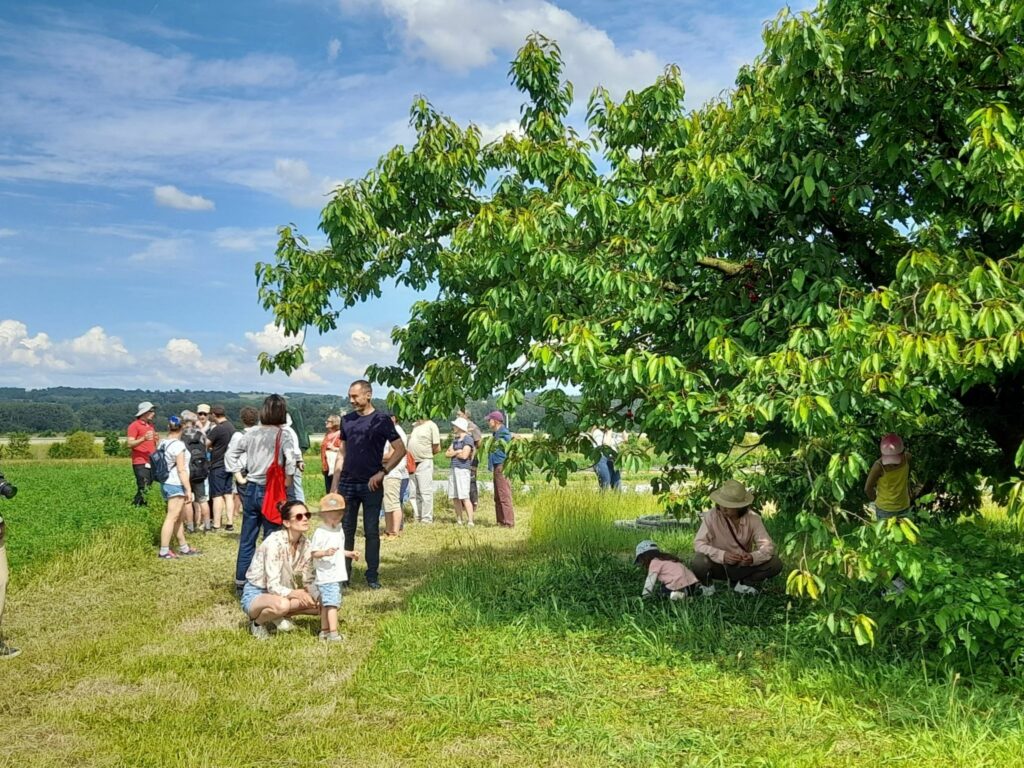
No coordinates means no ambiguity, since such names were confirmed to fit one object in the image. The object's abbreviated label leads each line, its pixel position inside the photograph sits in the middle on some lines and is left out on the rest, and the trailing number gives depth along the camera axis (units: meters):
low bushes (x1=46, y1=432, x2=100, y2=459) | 55.19
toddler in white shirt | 6.88
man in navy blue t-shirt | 8.34
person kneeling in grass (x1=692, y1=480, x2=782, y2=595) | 7.55
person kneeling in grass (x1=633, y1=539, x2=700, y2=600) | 7.59
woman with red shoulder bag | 8.16
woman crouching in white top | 6.97
